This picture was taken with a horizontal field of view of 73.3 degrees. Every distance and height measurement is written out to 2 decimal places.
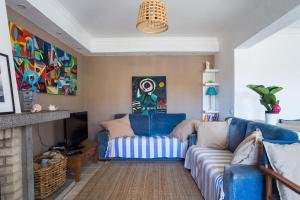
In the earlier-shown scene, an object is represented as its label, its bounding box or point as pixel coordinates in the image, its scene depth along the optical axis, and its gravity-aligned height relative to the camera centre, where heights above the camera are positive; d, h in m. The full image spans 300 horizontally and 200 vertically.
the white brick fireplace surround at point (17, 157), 1.81 -0.56
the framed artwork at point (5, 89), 1.73 +0.09
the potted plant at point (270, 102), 2.89 -0.07
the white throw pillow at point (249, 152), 2.04 -0.57
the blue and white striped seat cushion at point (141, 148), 3.93 -0.98
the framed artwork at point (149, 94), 4.80 +0.09
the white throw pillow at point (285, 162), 1.66 -0.56
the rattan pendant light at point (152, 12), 1.84 +0.79
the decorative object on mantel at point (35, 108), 2.17 -0.10
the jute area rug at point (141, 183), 2.62 -1.26
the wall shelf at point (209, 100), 4.72 -0.07
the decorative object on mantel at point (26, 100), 2.14 -0.01
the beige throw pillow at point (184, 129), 3.88 -0.62
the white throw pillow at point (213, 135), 3.18 -0.60
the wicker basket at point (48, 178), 2.35 -0.98
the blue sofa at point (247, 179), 1.81 -0.75
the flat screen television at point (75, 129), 3.18 -0.52
